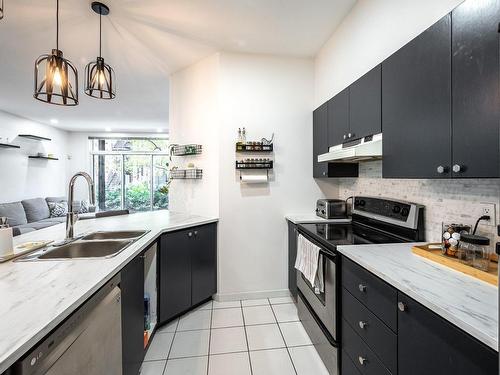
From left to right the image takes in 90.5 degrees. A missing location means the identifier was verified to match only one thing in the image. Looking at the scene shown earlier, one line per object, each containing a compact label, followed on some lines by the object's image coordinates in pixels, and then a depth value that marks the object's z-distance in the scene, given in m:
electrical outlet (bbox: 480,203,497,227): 1.17
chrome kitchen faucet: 1.73
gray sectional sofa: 4.58
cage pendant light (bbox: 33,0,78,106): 1.42
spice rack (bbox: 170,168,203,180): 2.82
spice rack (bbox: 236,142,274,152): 2.64
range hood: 1.60
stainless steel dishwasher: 0.75
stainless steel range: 1.58
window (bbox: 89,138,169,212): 6.91
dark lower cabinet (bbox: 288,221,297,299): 2.49
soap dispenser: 1.26
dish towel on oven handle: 1.75
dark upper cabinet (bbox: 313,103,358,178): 2.44
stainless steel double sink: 1.52
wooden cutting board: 0.96
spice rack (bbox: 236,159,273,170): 2.64
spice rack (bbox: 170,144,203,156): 2.82
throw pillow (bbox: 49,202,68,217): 5.71
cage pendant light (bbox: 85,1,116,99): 1.77
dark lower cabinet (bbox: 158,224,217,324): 2.12
